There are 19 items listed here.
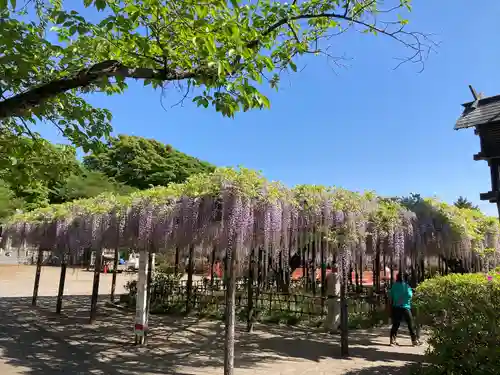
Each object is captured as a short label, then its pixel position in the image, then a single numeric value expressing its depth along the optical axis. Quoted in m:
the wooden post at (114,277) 13.45
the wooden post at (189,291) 12.26
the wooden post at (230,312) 5.59
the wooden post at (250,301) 9.54
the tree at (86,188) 22.53
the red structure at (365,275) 24.15
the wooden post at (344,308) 7.14
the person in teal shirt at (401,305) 8.15
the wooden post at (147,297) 7.92
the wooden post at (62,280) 11.51
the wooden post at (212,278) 13.11
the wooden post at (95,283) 9.91
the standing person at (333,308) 9.74
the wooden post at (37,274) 12.93
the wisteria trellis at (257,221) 5.88
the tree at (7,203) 17.34
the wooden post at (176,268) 13.15
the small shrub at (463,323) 4.08
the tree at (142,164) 27.47
